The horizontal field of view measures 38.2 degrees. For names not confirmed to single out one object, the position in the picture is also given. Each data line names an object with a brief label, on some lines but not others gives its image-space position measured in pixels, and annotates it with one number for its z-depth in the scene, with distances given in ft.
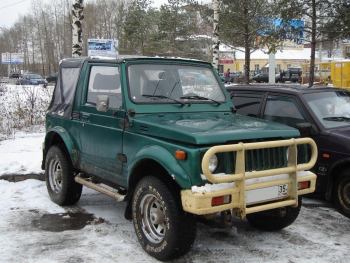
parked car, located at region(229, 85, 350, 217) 21.53
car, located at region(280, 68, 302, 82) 163.53
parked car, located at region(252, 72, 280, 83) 166.50
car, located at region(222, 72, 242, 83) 169.89
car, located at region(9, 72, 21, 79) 245.82
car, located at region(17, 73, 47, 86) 161.08
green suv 15.10
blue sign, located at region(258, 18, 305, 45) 50.98
